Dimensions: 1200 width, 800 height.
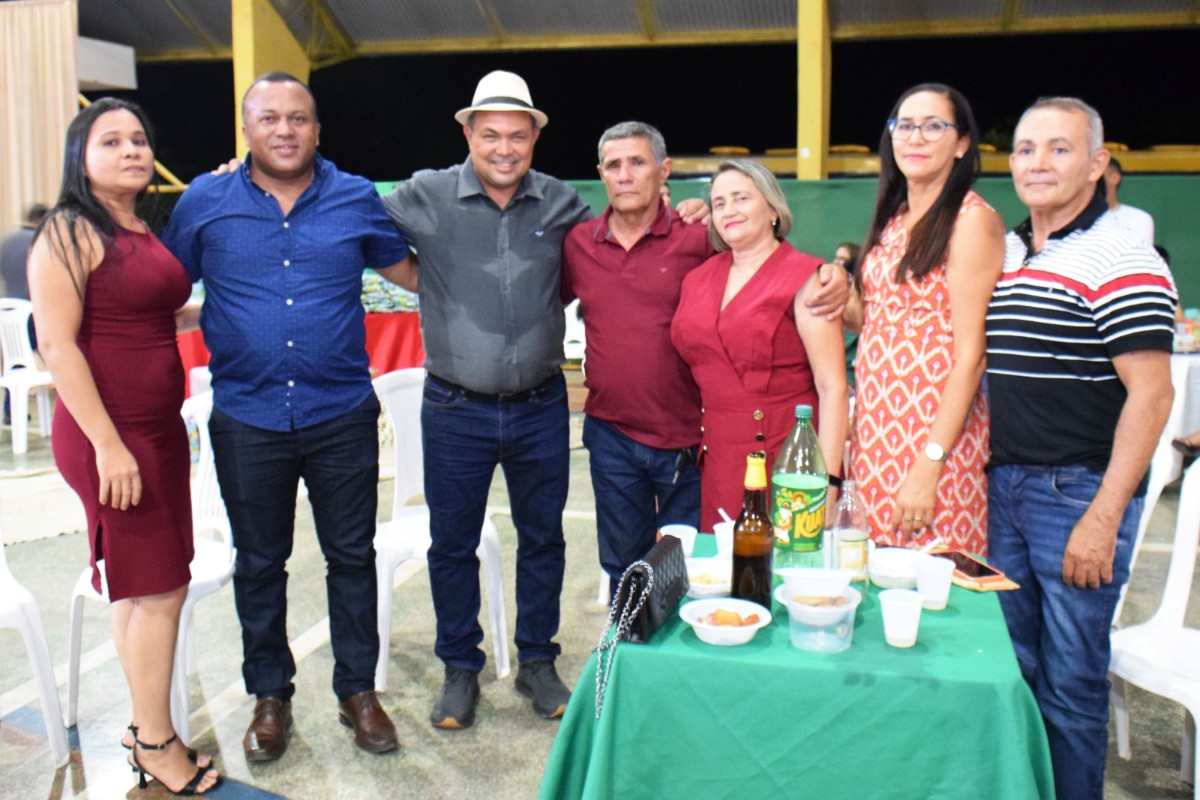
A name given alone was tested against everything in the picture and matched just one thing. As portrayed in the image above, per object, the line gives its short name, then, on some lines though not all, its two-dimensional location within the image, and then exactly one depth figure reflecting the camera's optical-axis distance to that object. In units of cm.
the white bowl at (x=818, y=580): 168
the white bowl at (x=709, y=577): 186
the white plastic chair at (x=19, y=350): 723
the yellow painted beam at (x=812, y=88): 811
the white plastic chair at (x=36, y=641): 260
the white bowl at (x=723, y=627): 165
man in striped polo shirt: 190
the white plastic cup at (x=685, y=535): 204
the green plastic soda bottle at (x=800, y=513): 182
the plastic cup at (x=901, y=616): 162
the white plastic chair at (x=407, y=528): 323
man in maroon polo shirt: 273
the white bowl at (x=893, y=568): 187
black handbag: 166
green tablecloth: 153
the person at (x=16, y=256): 636
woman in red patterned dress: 208
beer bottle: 178
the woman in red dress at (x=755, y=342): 243
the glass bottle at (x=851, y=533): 182
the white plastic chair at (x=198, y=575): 280
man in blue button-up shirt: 260
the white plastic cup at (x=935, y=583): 178
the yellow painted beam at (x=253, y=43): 921
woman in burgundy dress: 228
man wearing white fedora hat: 282
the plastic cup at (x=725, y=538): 201
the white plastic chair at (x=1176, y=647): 227
